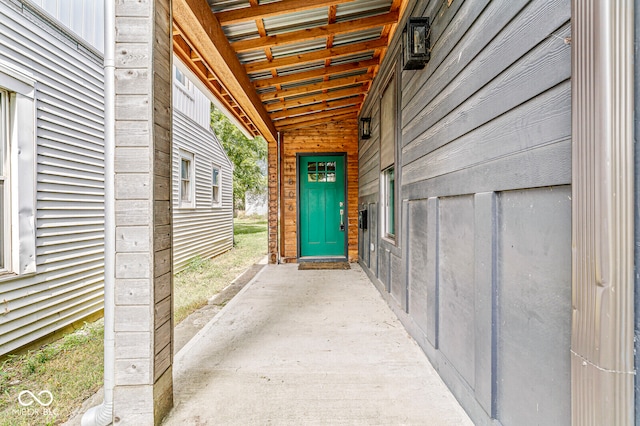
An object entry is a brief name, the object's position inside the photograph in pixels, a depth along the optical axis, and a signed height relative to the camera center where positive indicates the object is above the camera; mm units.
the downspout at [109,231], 1437 -82
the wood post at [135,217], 1438 -18
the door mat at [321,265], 5090 -869
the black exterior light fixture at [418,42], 2064 +1136
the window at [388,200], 3436 +150
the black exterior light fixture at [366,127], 4477 +1252
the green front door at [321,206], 5746 +135
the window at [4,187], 2521 +210
